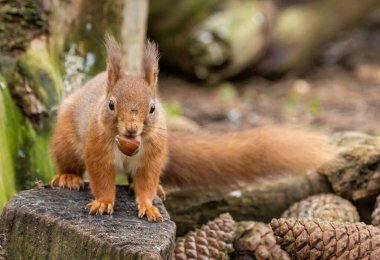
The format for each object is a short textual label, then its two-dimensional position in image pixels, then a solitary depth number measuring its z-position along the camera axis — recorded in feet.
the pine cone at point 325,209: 16.84
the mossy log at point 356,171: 17.75
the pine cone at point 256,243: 15.39
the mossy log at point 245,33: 36.37
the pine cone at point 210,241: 15.46
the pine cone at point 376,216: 16.12
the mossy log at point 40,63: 17.61
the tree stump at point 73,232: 12.04
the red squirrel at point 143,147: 13.53
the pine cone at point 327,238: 13.94
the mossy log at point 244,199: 18.45
